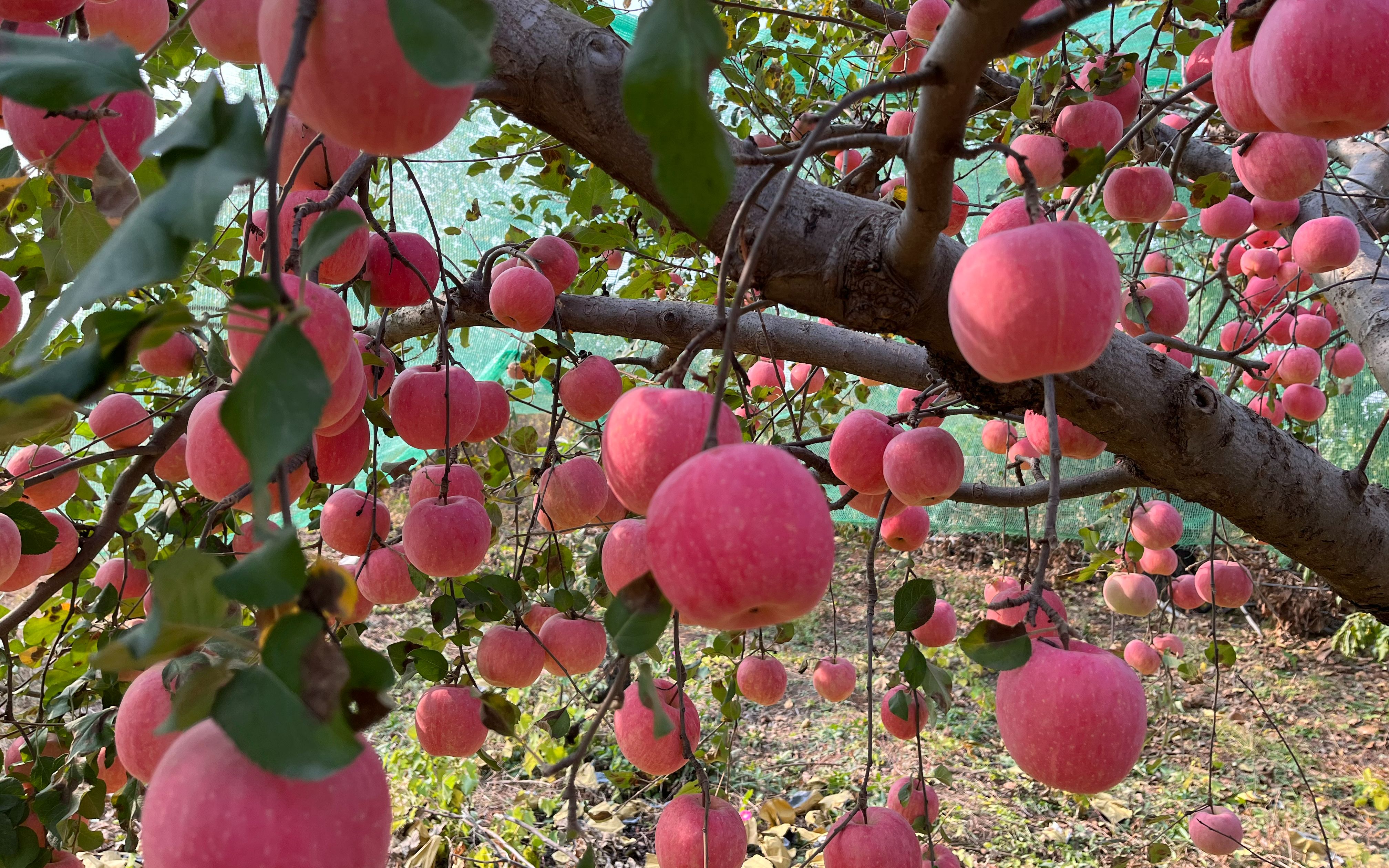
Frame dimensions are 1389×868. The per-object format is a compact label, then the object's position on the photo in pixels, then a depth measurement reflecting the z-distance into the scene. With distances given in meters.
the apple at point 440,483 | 1.17
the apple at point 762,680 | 1.57
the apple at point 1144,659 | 2.02
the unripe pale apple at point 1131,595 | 2.04
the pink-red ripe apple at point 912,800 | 1.10
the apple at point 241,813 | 0.35
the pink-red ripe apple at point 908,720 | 0.98
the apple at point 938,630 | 1.50
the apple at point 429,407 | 1.02
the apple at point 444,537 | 1.03
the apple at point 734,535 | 0.40
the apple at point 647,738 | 1.05
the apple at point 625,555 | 0.80
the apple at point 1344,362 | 2.47
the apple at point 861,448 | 1.04
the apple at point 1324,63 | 0.57
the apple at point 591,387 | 1.27
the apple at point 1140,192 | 1.22
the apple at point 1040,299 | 0.53
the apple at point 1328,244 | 1.57
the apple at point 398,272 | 0.97
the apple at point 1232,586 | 1.96
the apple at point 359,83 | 0.39
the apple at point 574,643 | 1.28
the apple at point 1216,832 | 1.65
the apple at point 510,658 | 1.22
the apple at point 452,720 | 1.13
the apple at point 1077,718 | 0.61
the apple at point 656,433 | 0.51
